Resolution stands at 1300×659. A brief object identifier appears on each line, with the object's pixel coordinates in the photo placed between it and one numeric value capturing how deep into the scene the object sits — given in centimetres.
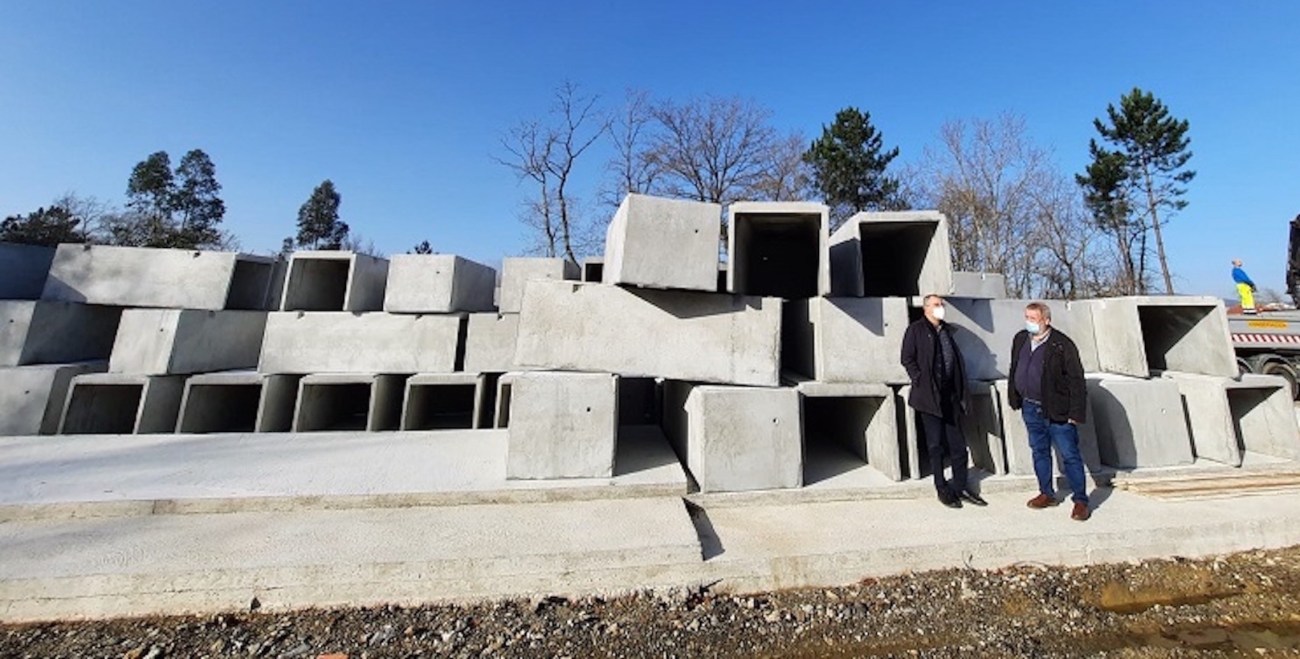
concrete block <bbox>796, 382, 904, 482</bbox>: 392
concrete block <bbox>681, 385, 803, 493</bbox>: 370
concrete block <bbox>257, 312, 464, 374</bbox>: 550
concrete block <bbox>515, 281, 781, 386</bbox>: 395
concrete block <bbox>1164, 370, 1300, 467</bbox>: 423
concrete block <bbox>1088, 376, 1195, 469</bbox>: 420
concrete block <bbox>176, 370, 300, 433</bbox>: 529
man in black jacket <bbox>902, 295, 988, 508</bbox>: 354
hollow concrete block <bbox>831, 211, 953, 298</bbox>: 402
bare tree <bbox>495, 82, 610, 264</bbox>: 1986
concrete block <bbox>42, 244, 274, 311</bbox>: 576
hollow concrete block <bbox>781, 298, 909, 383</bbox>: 402
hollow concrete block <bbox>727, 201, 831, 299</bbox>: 389
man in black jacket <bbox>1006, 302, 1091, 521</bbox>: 336
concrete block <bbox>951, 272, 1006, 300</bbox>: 655
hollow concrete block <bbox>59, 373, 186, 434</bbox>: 512
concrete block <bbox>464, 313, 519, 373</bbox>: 582
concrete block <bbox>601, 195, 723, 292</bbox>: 376
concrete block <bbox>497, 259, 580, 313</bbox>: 615
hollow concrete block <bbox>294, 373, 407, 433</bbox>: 545
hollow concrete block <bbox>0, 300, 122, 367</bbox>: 527
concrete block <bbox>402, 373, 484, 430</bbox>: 556
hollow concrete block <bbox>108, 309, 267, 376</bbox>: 521
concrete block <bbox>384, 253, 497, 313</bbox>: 569
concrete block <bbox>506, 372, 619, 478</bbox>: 373
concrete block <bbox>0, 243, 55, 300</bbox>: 604
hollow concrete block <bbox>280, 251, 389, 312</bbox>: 571
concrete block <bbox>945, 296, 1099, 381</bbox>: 427
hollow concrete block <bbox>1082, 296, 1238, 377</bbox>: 453
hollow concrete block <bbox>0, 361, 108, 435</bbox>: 498
